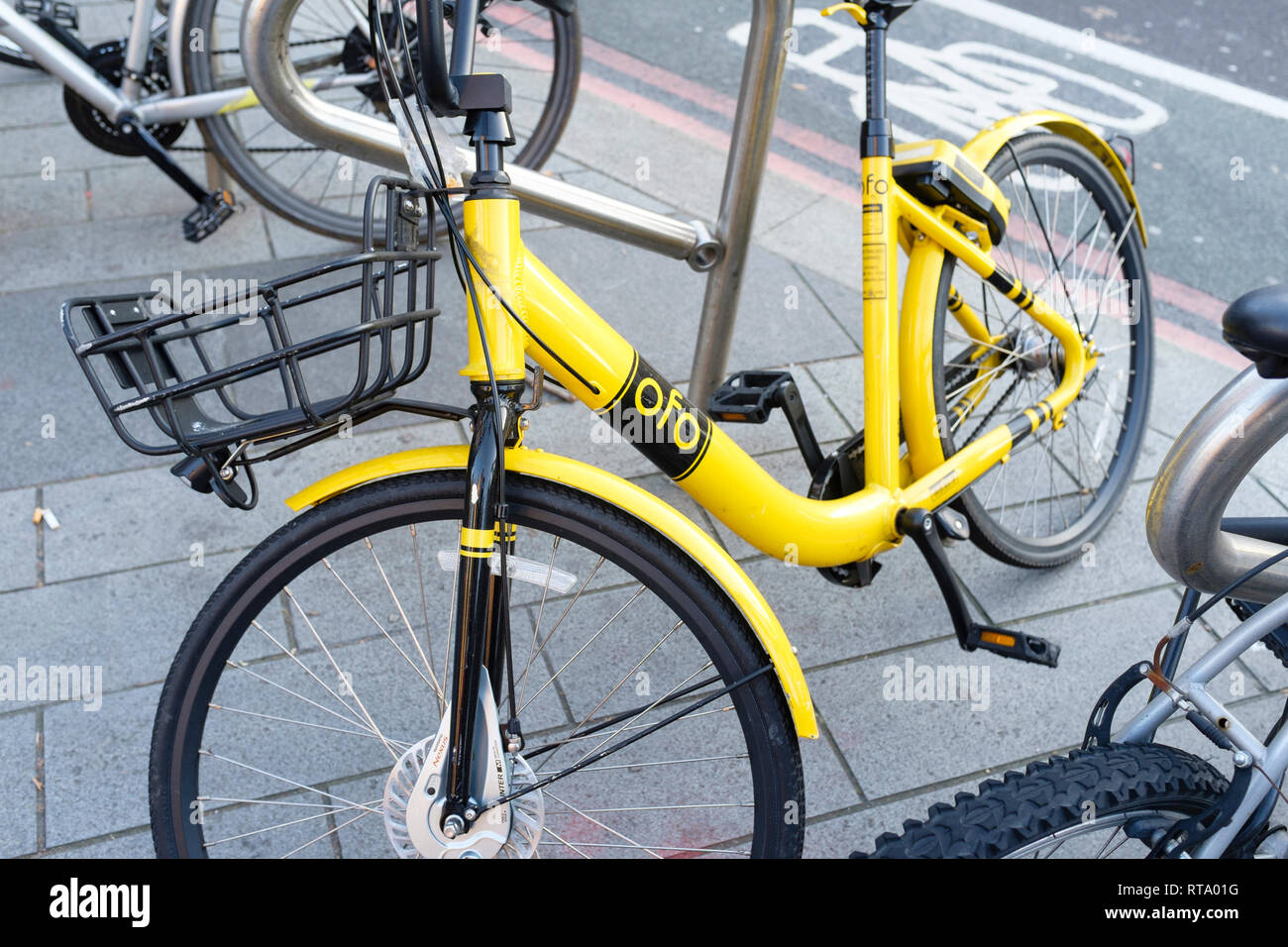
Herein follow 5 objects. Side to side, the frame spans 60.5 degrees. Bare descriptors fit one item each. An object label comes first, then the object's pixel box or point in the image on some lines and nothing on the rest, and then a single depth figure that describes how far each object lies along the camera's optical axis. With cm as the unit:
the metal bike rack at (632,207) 218
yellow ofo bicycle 155
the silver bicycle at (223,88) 333
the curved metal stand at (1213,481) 143
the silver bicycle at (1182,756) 141
